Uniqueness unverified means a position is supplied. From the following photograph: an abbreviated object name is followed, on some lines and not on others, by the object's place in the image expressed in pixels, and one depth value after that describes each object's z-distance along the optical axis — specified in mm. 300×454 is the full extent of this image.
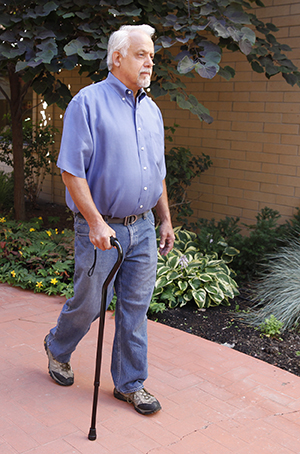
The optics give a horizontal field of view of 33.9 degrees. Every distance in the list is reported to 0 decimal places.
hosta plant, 4719
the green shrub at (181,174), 6047
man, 2529
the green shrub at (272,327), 4137
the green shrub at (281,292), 4334
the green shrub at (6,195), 8148
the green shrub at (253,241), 5422
